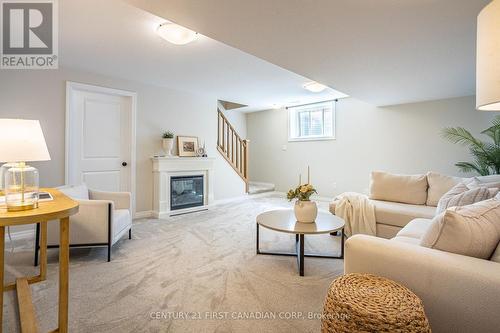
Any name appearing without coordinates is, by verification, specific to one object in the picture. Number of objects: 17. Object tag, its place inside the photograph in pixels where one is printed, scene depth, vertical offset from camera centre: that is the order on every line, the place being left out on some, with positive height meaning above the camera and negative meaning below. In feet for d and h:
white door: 12.17 +1.45
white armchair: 8.24 -2.06
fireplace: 14.99 -1.65
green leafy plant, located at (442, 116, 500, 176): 10.91 +0.65
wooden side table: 4.05 -1.39
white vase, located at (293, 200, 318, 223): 8.61 -1.57
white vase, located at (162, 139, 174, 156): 14.69 +1.20
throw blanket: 10.25 -2.03
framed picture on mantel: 15.78 +1.28
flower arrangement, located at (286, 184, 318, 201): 8.67 -0.95
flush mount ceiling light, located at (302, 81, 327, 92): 14.02 +4.54
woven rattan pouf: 3.11 -1.87
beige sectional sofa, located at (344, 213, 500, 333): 3.27 -1.65
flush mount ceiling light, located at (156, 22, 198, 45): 7.68 +4.17
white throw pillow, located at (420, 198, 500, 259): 3.86 -1.04
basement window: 19.38 +3.62
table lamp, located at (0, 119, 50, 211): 4.51 +0.16
